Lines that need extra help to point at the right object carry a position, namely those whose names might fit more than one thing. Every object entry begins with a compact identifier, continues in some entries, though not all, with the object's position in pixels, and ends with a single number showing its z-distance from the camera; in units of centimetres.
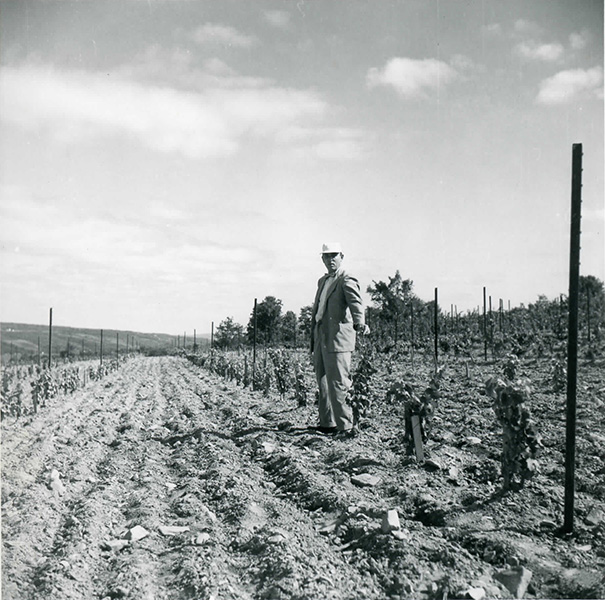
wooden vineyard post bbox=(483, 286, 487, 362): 1598
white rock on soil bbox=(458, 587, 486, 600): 242
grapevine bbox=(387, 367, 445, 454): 473
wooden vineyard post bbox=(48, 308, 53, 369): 1463
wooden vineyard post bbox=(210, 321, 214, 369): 1877
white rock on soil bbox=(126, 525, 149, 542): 327
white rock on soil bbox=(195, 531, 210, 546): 317
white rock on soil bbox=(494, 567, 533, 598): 252
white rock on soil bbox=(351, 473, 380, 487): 415
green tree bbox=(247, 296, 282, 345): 3866
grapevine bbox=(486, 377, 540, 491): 372
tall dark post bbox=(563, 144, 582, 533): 311
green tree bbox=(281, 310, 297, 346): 3654
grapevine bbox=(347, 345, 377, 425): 582
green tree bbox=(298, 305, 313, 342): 3005
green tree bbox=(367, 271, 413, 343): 4264
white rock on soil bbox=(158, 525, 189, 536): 337
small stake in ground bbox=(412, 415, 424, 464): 456
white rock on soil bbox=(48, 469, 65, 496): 412
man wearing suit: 562
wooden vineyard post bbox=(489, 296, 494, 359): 1631
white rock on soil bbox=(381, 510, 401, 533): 310
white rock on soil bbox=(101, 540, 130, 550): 314
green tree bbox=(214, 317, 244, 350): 3416
